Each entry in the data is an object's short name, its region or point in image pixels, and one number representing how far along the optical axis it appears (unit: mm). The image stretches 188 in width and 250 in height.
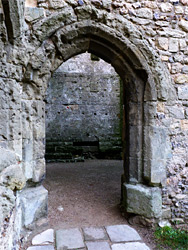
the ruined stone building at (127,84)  2754
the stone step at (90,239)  2660
